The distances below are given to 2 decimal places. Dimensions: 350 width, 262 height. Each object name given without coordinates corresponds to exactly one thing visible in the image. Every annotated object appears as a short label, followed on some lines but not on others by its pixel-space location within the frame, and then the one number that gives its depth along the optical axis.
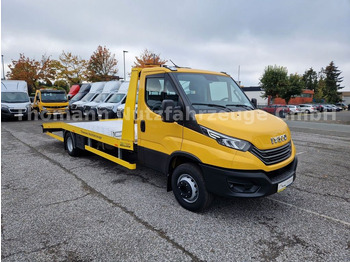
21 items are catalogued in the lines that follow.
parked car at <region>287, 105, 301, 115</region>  32.75
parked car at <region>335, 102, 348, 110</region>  55.45
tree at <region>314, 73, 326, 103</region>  62.97
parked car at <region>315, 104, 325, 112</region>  41.24
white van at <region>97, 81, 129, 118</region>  14.84
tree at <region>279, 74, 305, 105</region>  42.12
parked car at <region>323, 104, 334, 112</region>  43.08
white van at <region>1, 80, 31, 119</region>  16.42
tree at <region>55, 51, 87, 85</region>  36.86
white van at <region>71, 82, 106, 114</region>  18.72
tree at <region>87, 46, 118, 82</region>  38.22
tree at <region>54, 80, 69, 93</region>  37.97
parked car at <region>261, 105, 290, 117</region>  29.05
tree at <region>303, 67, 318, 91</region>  79.45
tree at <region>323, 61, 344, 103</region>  66.12
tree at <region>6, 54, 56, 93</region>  37.16
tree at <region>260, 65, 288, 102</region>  42.47
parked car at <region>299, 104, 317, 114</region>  35.85
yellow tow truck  3.20
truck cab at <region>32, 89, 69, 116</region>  17.98
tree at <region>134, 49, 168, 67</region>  37.28
